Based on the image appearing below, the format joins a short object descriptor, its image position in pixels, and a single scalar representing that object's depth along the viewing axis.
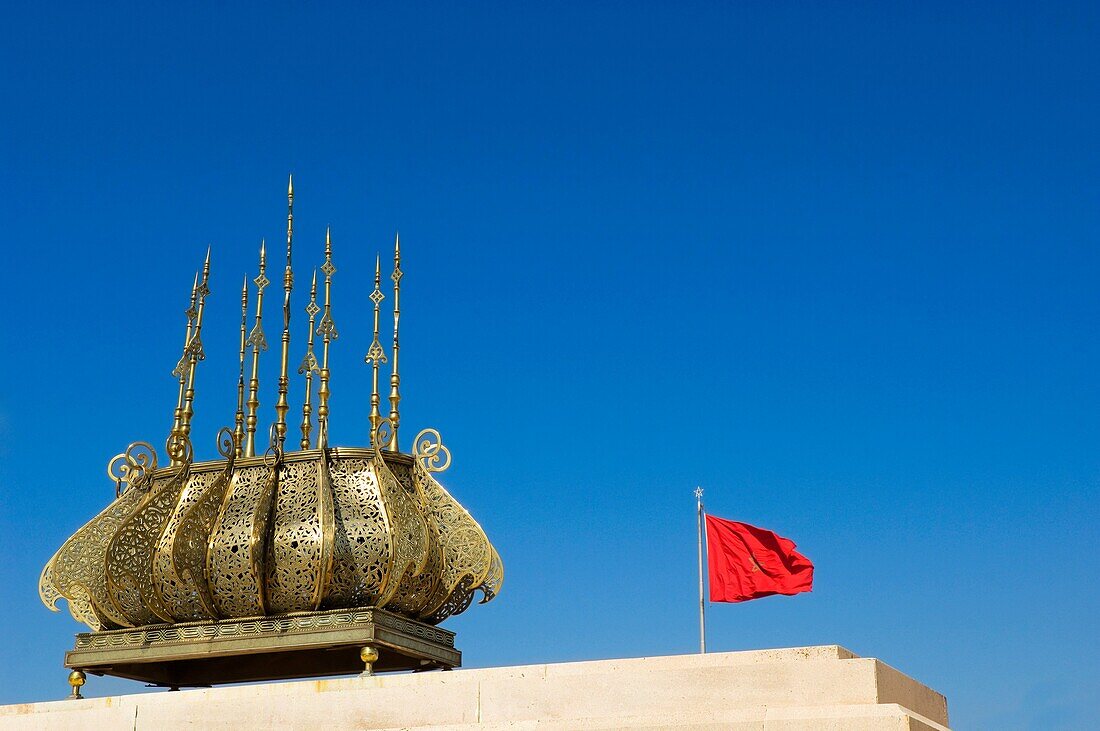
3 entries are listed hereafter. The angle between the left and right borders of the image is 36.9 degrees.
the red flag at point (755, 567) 19.64
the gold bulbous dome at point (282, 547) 19.41
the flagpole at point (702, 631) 18.69
